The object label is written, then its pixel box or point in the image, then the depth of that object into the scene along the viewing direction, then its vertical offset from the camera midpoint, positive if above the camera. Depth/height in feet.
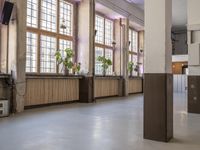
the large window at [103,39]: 33.73 +6.62
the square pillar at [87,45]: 27.75 +4.46
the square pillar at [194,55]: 20.25 +2.18
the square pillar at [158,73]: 11.20 +0.19
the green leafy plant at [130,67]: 40.36 +1.92
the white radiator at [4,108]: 17.09 -2.80
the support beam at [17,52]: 19.19 +2.36
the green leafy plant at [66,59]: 25.47 +2.23
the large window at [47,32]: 23.32 +5.65
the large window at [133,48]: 43.48 +6.41
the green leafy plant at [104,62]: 32.69 +2.39
